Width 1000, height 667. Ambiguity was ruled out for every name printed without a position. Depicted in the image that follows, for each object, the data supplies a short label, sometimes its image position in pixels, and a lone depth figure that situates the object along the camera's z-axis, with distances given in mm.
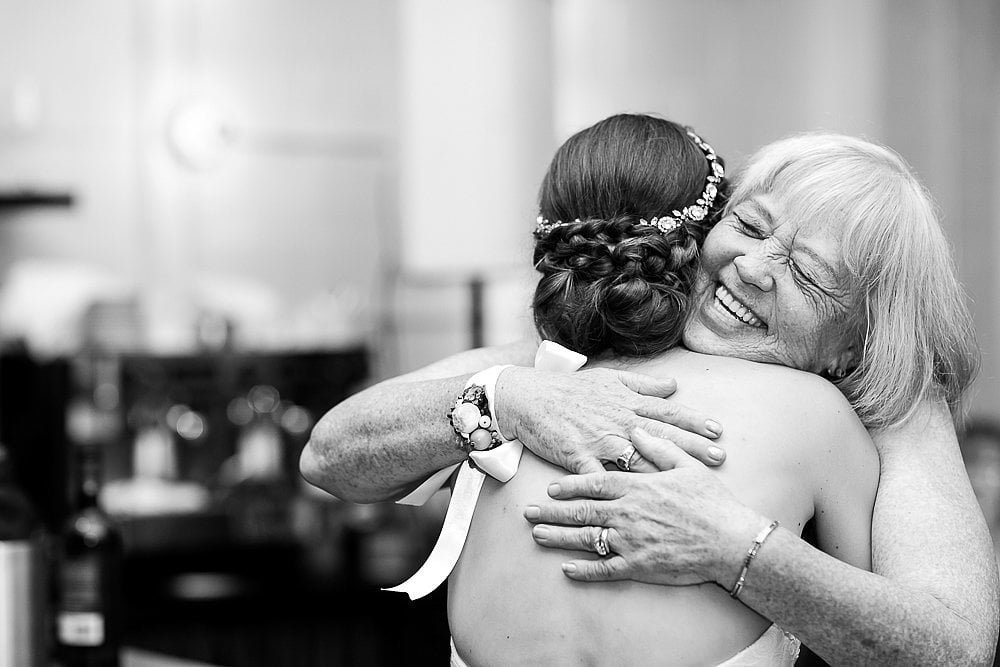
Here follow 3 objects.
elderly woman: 1300
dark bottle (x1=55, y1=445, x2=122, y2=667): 1960
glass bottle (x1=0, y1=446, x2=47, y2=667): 1859
